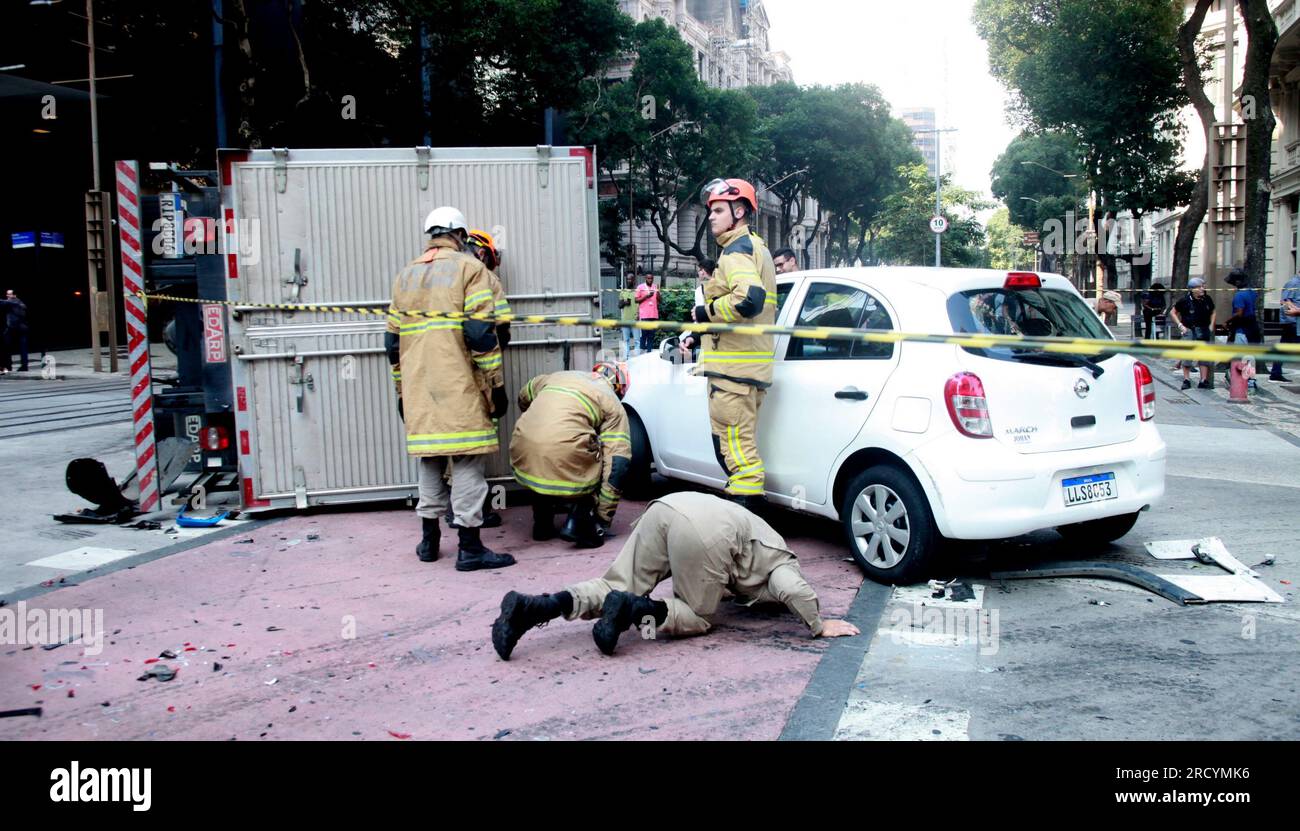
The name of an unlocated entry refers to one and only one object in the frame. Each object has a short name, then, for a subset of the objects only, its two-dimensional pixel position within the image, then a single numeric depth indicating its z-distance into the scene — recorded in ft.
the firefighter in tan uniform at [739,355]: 20.21
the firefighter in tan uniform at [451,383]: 19.84
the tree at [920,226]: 219.00
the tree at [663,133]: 127.75
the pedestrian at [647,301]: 70.64
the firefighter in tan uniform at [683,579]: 14.57
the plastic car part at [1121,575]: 17.24
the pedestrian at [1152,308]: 68.90
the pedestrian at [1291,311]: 49.16
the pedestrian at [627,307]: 71.87
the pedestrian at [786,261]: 33.73
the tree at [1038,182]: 189.26
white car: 17.07
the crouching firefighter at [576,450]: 20.94
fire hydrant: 47.37
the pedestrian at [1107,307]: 54.33
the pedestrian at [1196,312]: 52.16
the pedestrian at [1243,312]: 48.80
